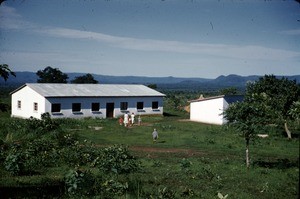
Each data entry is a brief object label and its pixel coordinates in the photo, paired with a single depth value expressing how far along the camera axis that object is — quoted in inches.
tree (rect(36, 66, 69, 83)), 3346.5
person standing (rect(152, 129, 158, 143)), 1029.0
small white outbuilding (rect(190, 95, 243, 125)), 1595.7
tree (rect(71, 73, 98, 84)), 3314.0
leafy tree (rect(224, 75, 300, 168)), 703.7
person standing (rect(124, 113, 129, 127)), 1394.9
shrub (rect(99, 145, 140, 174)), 602.2
